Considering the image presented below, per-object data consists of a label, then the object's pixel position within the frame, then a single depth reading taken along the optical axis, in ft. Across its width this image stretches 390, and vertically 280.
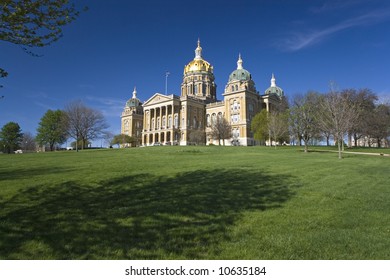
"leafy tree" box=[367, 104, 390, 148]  160.56
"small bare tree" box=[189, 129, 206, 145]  277.44
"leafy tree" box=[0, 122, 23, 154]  276.21
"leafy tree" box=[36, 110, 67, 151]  250.78
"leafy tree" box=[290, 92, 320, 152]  129.18
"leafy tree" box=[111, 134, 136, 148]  299.99
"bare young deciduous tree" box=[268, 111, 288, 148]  156.46
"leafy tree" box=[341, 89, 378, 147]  158.30
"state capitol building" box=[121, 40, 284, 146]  277.23
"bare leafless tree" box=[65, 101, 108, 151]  162.61
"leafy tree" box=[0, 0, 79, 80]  25.03
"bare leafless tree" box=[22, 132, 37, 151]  338.79
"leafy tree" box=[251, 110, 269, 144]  197.42
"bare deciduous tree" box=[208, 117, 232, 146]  229.25
